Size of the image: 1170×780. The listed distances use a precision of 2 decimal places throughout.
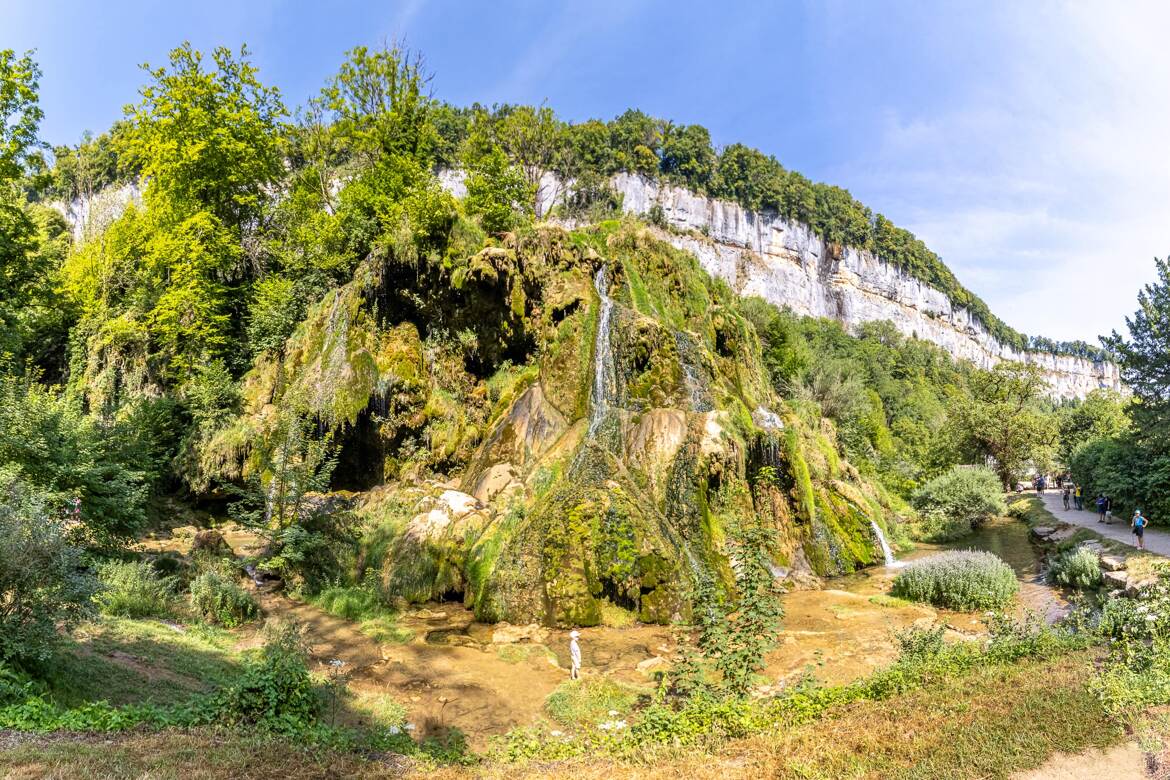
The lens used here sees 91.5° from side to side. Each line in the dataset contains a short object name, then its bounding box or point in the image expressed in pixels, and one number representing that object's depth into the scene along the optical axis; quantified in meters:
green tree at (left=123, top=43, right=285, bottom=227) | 23.69
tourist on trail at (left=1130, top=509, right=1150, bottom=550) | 17.11
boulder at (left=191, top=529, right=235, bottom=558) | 14.34
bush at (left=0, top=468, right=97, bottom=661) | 5.73
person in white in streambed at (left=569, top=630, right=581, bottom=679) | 9.83
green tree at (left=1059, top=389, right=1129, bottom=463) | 47.28
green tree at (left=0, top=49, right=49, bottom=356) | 15.51
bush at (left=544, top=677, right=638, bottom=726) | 8.34
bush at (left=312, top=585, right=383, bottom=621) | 12.98
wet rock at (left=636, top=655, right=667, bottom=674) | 10.23
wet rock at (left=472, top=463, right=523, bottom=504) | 15.83
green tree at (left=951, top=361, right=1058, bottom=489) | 36.28
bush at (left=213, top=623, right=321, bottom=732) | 6.13
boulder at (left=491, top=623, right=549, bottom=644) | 11.86
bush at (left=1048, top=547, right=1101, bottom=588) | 15.49
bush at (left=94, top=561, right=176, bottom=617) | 9.72
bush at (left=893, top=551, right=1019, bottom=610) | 14.47
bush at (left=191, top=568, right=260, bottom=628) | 11.23
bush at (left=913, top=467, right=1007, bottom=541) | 27.60
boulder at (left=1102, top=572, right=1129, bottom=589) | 14.20
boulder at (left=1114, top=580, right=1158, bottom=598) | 12.68
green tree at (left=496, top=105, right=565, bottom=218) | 36.25
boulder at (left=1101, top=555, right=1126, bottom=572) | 15.40
